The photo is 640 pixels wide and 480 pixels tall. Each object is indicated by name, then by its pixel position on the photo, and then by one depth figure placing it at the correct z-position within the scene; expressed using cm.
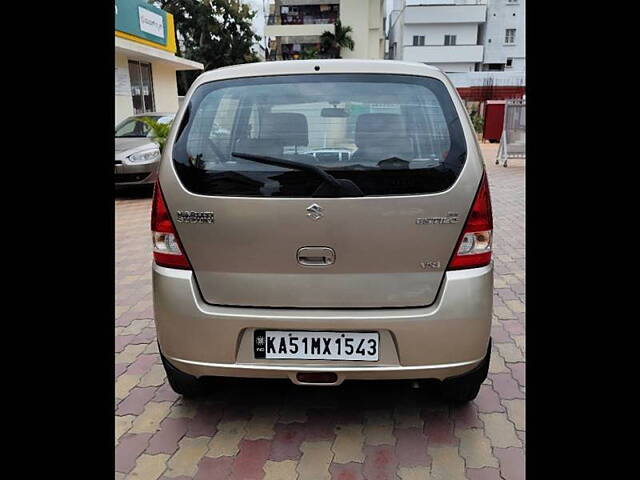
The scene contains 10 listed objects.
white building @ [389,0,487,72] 4331
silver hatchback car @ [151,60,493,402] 218
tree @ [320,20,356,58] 3453
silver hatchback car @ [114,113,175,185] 916
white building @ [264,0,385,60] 3522
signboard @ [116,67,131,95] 1447
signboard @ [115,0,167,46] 1455
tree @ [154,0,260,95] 3634
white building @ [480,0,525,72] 4300
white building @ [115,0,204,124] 1450
